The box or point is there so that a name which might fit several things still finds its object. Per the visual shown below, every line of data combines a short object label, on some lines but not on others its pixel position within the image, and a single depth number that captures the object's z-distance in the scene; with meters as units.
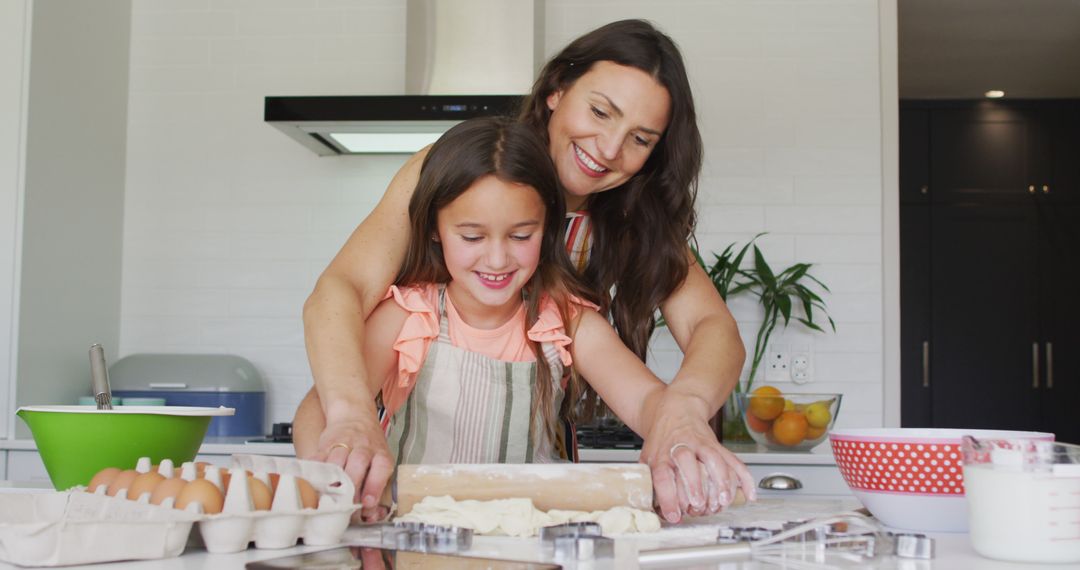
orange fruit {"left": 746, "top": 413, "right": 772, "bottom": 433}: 2.77
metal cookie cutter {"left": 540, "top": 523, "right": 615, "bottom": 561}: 0.82
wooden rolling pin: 1.03
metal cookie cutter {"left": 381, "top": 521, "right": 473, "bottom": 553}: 0.85
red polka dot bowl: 1.03
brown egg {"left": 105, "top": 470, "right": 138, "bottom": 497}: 0.88
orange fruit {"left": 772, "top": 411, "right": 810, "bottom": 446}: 2.71
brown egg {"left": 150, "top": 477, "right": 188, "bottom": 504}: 0.84
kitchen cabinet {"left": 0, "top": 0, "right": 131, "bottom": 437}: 2.87
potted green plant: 3.06
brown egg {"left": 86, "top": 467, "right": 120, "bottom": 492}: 0.90
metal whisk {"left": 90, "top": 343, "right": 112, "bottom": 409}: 1.20
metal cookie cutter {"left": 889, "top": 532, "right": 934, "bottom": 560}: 0.85
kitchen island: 0.80
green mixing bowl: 1.14
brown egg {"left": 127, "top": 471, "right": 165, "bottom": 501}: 0.86
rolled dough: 0.96
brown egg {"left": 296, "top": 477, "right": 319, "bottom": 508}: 0.88
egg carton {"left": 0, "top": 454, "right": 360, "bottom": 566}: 0.77
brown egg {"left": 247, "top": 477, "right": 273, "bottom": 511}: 0.86
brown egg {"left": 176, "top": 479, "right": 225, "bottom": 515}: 0.84
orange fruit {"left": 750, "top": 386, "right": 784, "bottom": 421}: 2.72
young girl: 1.45
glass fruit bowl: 2.71
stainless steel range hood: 2.95
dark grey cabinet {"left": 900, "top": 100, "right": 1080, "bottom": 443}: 5.12
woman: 1.32
